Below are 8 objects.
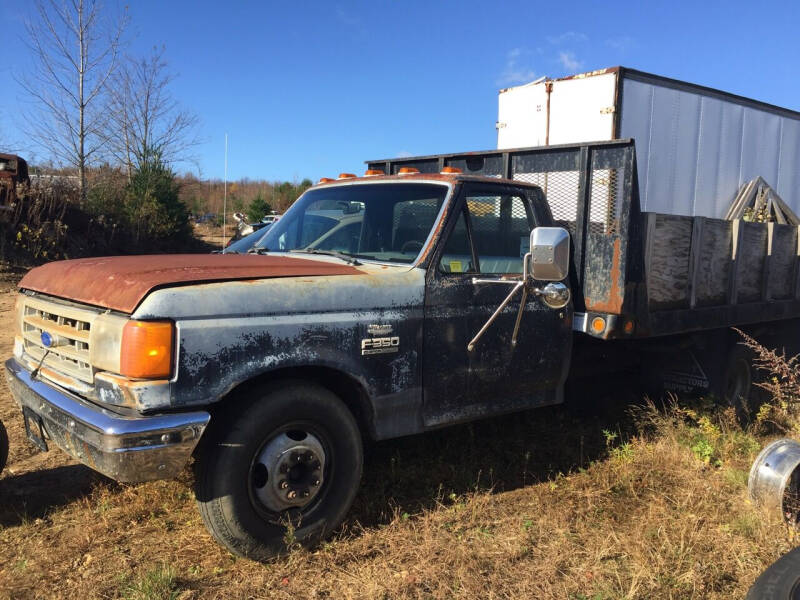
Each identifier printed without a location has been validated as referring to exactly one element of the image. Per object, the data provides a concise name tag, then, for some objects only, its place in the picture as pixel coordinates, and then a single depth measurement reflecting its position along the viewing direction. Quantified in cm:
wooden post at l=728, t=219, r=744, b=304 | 523
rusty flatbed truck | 276
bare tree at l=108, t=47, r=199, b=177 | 1748
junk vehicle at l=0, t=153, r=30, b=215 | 1298
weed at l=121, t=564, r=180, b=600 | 276
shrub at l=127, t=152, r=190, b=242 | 1642
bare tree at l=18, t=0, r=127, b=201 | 1518
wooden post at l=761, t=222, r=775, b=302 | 564
